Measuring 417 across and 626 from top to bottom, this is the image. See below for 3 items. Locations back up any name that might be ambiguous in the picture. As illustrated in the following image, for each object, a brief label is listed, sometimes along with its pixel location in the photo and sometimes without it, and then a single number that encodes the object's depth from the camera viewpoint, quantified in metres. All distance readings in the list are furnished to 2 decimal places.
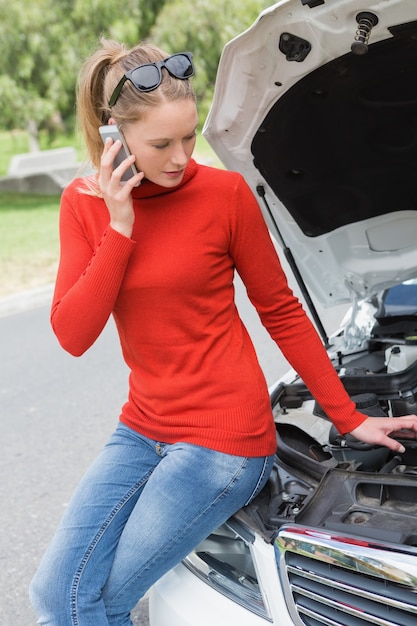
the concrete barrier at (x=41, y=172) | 16.53
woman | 1.98
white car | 1.82
